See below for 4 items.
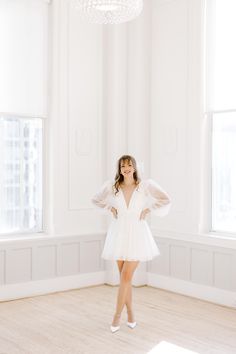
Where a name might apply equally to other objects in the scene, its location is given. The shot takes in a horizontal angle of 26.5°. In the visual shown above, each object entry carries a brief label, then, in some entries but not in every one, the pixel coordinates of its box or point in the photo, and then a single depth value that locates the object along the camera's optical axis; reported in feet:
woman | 15.14
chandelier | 12.76
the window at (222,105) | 18.35
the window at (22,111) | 18.84
